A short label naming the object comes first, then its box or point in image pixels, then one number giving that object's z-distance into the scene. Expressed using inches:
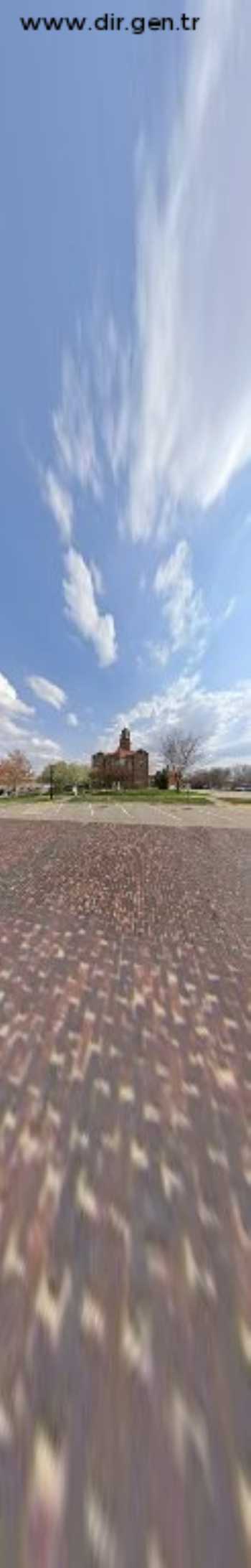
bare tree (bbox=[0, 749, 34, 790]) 3619.6
